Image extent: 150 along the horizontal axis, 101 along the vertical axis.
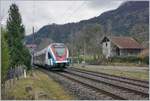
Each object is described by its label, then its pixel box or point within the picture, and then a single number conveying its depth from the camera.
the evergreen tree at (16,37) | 35.59
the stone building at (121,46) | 83.81
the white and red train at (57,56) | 41.72
